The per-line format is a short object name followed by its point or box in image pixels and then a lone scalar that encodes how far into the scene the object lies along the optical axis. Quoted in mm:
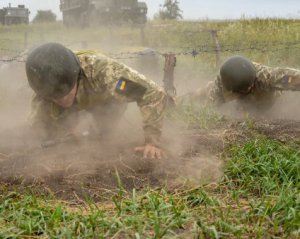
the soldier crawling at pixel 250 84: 6371
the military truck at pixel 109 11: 23891
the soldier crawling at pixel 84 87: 4137
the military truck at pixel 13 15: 30078
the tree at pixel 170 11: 37500
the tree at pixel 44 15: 42519
